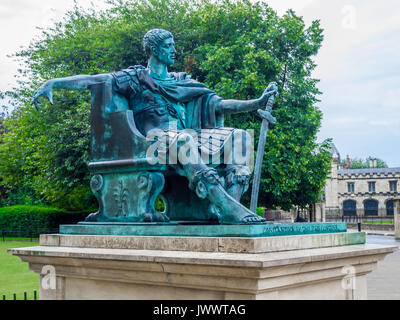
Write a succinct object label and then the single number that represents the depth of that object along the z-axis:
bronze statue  4.66
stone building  82.00
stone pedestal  3.54
